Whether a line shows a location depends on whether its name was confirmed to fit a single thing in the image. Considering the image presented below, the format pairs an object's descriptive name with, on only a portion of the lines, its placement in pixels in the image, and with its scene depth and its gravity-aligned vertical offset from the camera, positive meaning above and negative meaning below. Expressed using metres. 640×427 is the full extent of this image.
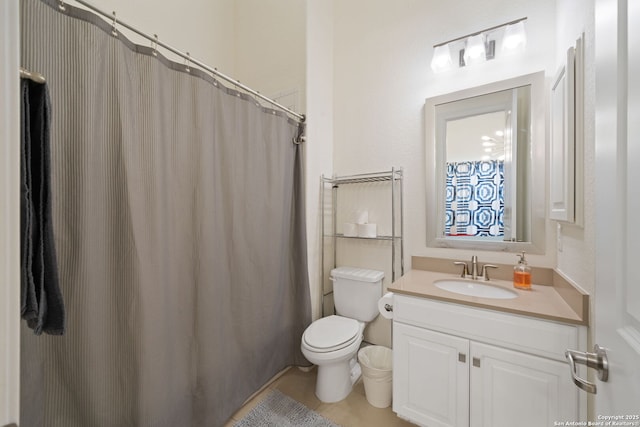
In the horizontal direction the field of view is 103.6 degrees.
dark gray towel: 0.53 -0.02
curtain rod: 0.90 +0.74
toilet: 1.52 -0.79
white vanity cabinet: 1.00 -0.70
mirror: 1.45 +0.28
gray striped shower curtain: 0.87 -0.11
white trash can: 1.53 -1.06
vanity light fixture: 1.47 +1.04
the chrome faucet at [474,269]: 1.50 -0.35
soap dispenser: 1.35 -0.34
